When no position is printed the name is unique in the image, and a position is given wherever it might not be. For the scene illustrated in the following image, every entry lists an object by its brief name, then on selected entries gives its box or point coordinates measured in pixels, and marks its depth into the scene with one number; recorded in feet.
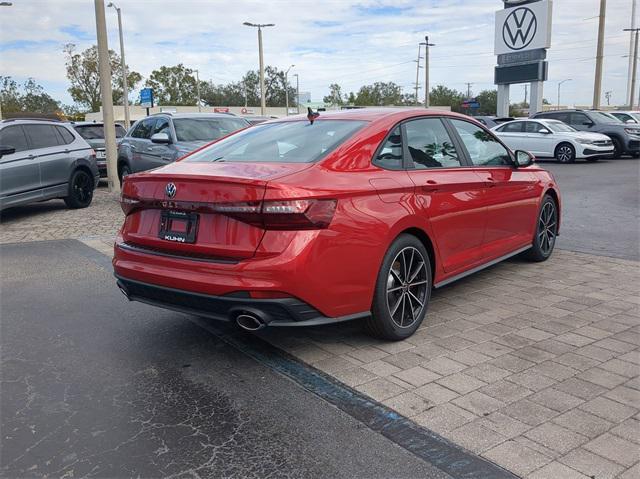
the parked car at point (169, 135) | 36.29
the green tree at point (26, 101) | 243.29
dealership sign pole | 107.65
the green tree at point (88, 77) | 237.45
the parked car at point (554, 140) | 65.05
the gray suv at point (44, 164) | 32.91
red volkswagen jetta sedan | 11.64
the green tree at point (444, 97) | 338.77
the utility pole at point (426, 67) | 186.26
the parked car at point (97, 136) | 53.29
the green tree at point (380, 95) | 334.85
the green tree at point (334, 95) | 366.84
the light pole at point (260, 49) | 129.76
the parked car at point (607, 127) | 71.26
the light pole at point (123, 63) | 127.44
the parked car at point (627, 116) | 78.33
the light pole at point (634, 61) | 171.83
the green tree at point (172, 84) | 303.68
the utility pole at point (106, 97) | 44.98
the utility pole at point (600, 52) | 108.26
